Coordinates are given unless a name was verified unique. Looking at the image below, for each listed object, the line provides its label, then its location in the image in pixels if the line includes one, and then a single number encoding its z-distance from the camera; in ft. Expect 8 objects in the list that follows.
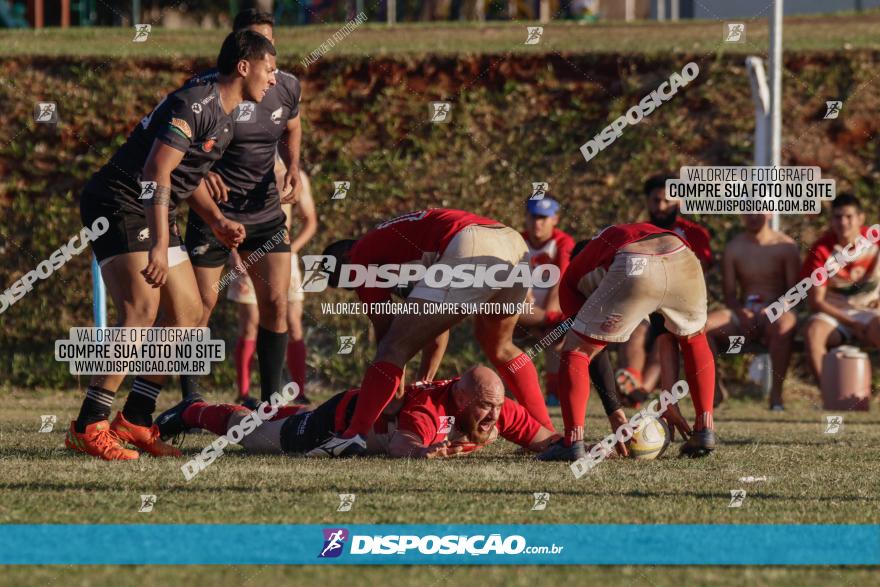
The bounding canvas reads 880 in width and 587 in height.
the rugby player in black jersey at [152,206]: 43.75
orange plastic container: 73.97
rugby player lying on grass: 45.24
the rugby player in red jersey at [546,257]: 74.23
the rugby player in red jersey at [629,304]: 45.32
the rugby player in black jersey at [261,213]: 53.42
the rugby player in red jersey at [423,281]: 45.55
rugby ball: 47.32
